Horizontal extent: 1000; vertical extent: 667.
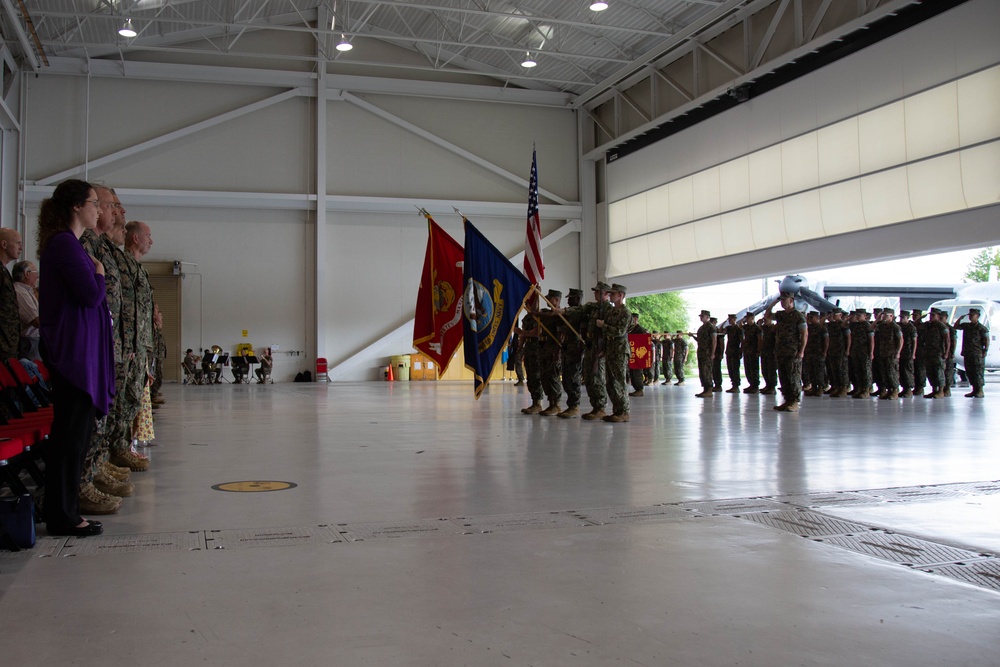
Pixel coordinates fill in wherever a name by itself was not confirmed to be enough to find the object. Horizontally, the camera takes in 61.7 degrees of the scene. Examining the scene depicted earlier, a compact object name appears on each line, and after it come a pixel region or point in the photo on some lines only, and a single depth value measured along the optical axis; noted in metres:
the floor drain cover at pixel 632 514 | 3.63
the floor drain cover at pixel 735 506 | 3.80
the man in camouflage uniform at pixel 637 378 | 15.45
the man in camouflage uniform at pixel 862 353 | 14.51
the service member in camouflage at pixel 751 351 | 15.85
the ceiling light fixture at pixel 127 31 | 19.58
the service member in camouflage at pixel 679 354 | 21.58
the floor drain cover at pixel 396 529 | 3.32
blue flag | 9.51
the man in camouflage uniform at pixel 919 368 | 15.13
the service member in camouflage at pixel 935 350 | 14.62
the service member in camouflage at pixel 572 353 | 9.89
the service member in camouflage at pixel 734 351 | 17.00
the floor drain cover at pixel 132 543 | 3.04
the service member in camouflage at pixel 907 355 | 14.81
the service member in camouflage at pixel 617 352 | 8.83
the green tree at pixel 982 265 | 46.97
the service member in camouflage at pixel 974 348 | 14.63
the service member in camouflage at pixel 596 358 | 9.16
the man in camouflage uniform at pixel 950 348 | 14.81
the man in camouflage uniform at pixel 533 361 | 10.44
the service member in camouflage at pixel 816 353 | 14.23
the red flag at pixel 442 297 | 10.88
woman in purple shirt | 3.15
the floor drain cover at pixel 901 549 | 2.89
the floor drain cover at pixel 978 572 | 2.60
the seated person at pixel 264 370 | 22.66
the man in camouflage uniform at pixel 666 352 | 22.02
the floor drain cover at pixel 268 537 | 3.16
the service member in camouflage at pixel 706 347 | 15.36
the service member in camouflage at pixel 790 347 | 10.92
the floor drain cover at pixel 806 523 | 3.35
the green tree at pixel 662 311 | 40.50
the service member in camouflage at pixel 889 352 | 14.24
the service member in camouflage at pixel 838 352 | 14.63
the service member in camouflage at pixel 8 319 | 4.39
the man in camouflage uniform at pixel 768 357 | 15.25
